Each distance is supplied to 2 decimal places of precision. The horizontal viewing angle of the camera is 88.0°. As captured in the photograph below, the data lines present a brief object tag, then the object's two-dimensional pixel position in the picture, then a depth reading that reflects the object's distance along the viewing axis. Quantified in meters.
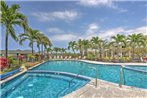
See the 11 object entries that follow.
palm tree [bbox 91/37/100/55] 21.00
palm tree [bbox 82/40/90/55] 23.38
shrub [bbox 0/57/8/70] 5.61
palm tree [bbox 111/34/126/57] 16.18
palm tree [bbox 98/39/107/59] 21.20
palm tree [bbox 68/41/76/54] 26.93
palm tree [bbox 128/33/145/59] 14.99
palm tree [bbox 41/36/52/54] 17.54
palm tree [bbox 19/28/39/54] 13.62
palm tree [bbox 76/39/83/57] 24.51
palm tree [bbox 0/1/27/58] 6.96
